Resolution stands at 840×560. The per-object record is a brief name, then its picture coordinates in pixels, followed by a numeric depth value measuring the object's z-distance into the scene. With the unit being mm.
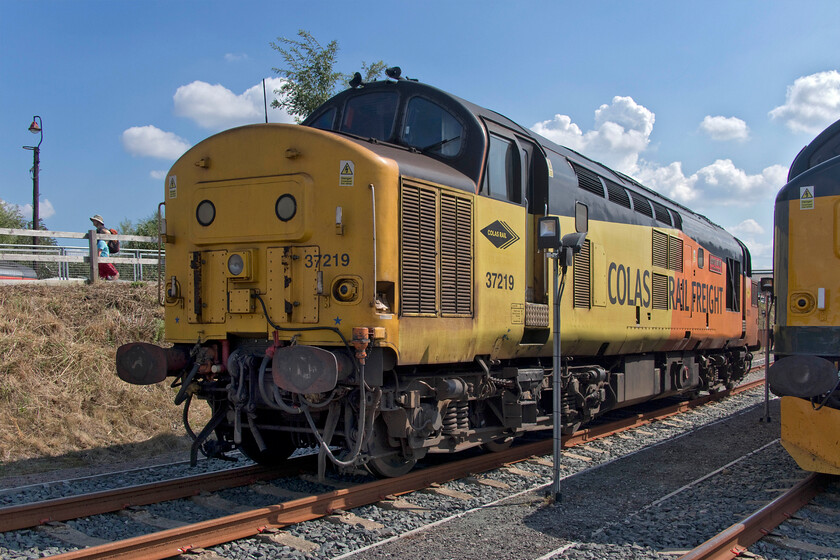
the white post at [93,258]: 12234
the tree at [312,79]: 16141
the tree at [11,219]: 38188
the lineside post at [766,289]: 10933
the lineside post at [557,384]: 6438
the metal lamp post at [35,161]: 21031
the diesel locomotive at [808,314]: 6109
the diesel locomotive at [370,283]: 5895
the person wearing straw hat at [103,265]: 12891
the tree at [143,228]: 32831
